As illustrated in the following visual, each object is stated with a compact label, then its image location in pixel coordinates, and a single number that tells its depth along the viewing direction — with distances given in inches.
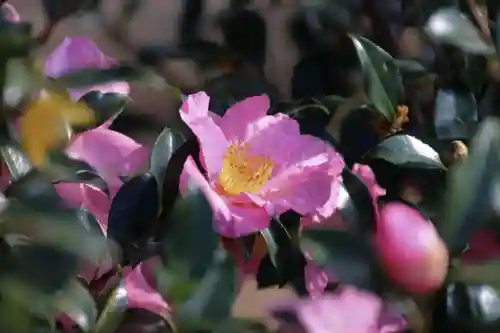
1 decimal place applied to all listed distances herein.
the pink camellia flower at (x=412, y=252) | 29.1
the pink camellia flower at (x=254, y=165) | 30.5
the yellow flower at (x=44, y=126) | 30.6
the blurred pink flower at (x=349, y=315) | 29.0
